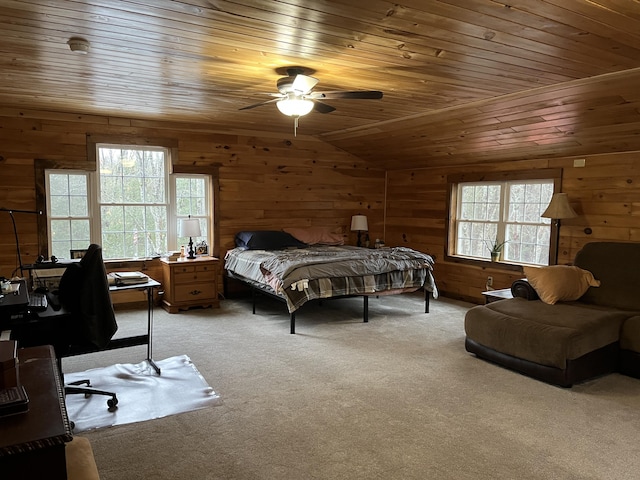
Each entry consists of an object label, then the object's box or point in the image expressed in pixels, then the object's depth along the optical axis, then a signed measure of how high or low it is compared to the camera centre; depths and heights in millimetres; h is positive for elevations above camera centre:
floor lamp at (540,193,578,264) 4891 -22
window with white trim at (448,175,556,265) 5594 -182
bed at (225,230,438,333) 4711 -740
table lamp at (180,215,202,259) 5617 -352
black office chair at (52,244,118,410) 2750 -667
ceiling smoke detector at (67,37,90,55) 2806 +938
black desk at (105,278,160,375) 3223 -1001
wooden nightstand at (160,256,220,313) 5473 -1004
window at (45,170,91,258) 5367 -160
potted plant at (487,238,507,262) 5949 -572
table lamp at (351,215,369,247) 7052 -305
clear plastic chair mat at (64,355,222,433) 2914 -1355
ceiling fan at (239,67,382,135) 3297 +808
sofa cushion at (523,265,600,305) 4152 -680
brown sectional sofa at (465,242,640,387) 3424 -948
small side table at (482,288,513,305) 4598 -896
